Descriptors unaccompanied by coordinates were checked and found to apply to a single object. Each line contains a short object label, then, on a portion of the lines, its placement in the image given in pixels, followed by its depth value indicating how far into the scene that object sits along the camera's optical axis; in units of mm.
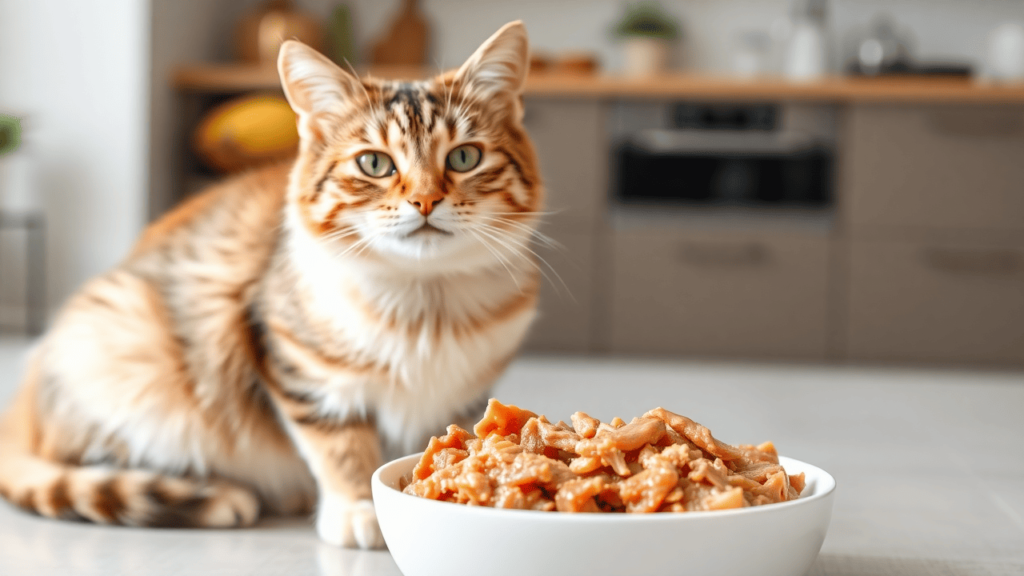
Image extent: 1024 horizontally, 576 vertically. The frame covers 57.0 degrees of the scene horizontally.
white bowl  688
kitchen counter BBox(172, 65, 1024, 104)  2912
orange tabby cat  1063
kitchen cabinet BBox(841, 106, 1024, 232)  2953
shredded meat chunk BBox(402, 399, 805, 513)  742
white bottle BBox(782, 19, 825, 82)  3230
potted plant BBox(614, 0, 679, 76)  3326
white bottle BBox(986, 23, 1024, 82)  3084
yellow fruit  2998
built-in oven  3033
